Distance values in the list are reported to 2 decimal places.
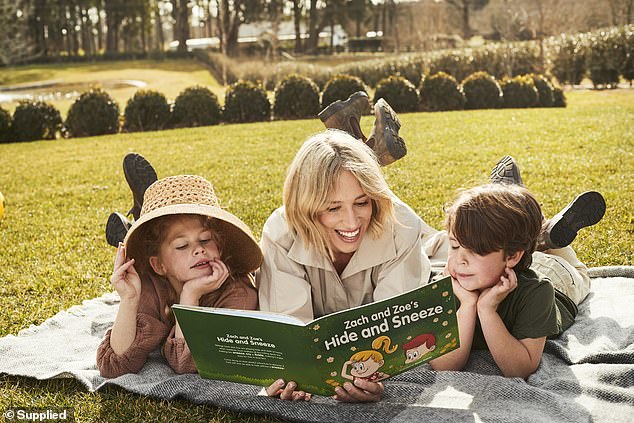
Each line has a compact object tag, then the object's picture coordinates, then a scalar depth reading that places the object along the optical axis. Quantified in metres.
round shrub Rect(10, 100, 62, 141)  15.27
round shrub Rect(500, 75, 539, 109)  15.93
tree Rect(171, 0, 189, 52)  36.91
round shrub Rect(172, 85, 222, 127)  15.80
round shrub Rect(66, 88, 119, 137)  15.37
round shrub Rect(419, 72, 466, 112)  15.98
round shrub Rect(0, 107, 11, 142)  15.17
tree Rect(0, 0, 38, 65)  35.62
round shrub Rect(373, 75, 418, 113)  15.90
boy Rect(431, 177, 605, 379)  3.06
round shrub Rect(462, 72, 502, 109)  16.05
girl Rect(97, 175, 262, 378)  3.32
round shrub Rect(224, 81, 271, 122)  15.88
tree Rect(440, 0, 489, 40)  28.72
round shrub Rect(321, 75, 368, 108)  15.80
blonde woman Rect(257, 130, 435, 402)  3.21
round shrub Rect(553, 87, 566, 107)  16.05
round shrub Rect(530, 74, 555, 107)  16.03
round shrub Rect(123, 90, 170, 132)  15.65
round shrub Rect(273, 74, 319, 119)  15.91
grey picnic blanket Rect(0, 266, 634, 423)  2.90
